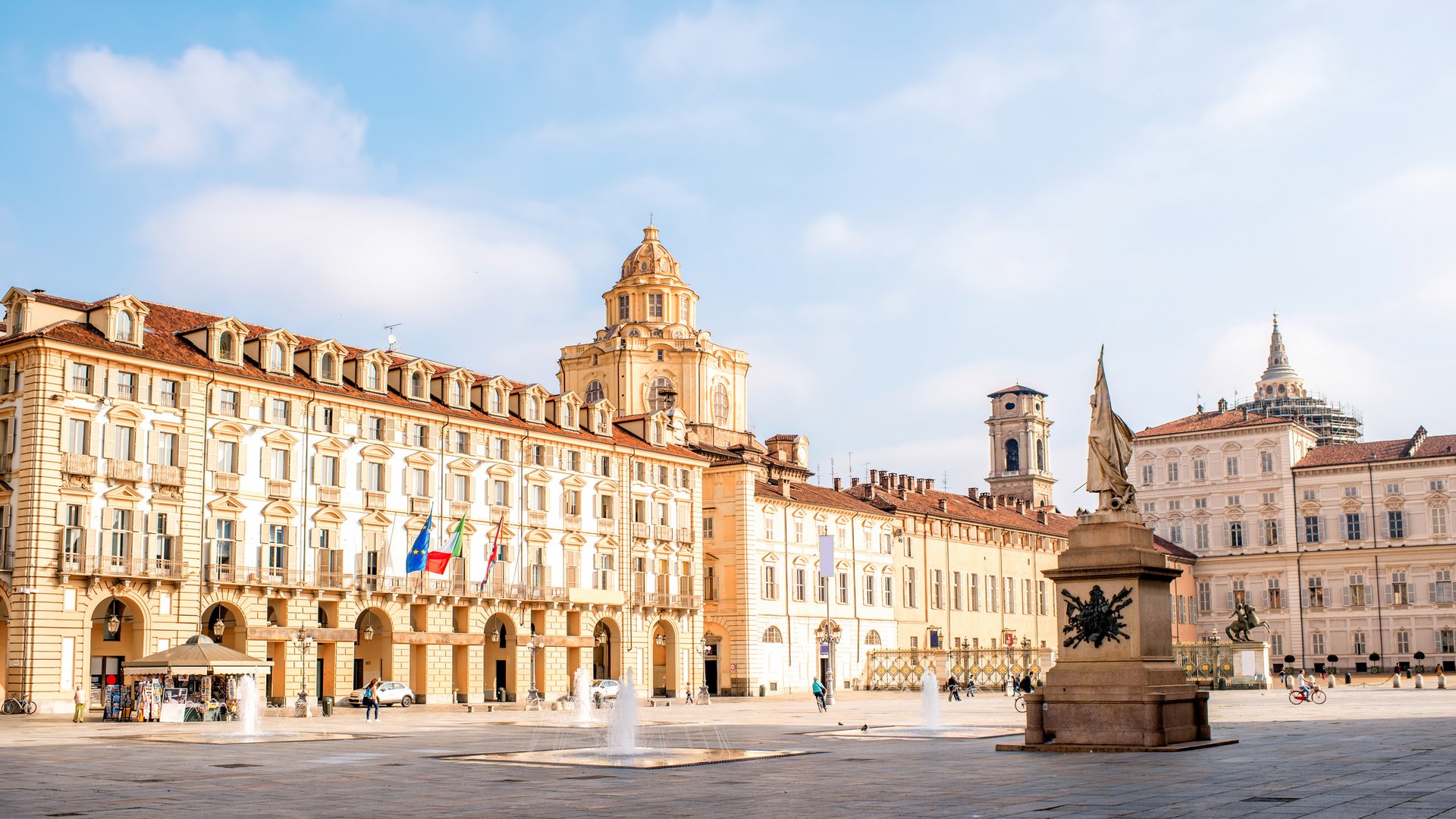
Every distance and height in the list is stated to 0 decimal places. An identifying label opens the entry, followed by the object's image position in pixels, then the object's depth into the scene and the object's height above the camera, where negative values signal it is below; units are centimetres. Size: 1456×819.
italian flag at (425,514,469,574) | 6462 +169
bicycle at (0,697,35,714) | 5381 -344
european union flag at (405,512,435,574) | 6291 +189
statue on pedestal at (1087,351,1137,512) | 2783 +233
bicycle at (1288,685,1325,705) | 5600 -410
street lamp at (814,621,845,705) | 9112 -246
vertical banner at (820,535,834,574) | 8425 +198
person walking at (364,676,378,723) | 5072 -315
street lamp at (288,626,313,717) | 6206 -176
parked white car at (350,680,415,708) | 6512 -401
